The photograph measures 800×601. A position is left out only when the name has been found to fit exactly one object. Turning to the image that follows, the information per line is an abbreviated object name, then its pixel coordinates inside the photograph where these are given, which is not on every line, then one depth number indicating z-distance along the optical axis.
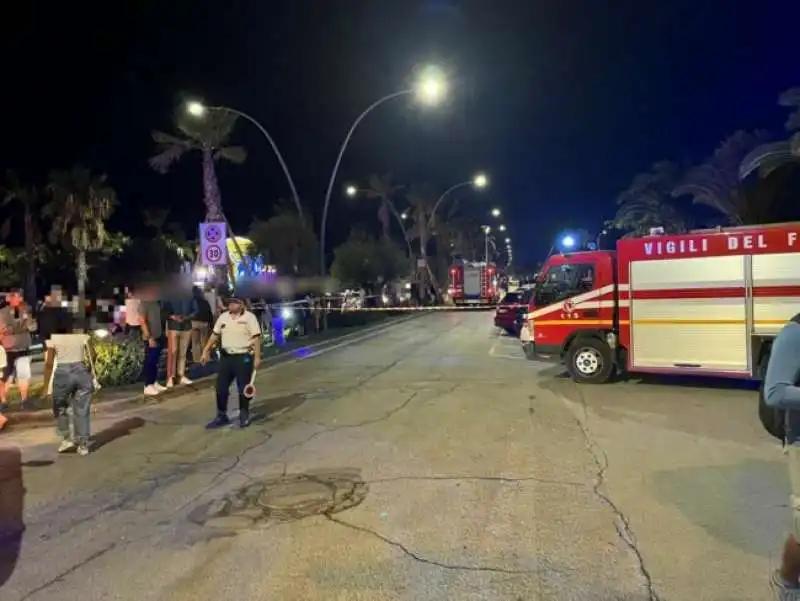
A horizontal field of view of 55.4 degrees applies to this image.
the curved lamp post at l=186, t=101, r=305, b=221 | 20.53
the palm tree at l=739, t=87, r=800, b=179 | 22.97
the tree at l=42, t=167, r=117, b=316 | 43.28
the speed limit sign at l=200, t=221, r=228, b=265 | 17.59
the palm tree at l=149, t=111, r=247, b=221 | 27.00
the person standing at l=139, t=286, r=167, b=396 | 11.51
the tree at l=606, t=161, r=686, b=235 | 35.28
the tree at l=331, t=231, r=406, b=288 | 48.84
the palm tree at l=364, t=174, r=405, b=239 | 58.03
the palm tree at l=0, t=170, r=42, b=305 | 43.22
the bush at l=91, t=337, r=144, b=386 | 12.76
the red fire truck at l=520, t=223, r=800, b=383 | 10.81
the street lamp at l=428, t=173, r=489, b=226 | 38.47
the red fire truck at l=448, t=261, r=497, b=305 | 51.56
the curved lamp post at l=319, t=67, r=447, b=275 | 18.86
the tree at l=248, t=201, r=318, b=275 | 43.53
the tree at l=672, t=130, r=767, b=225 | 27.83
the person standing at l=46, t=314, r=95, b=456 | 8.03
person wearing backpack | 3.28
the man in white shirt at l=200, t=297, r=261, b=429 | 9.27
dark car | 23.28
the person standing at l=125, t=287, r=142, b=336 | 11.72
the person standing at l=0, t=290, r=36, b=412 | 10.80
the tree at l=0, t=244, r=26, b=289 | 41.75
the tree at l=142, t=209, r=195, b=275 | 56.28
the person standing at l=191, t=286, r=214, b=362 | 13.16
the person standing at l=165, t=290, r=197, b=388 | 12.40
